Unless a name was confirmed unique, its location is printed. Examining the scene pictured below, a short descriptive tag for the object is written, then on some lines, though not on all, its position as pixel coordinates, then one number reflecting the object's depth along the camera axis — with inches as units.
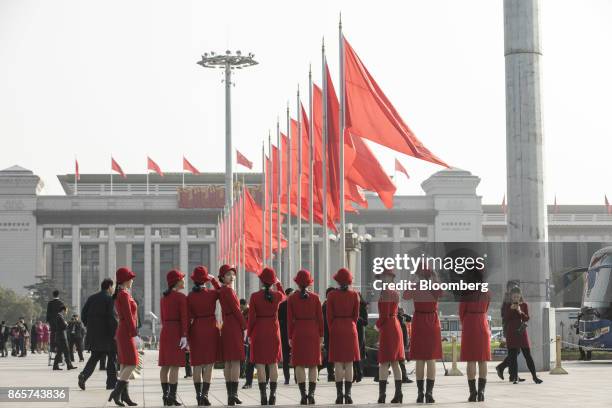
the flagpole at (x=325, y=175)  1133.1
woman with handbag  826.2
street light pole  2428.6
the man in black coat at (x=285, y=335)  863.1
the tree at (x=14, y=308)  3806.6
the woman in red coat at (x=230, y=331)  641.6
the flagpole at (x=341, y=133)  1057.7
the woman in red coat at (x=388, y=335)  645.9
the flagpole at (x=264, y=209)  1764.8
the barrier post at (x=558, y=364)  949.2
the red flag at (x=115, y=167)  3612.2
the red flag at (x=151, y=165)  3442.4
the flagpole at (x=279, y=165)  1554.5
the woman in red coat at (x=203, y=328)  640.4
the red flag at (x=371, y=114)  1000.9
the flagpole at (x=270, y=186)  1690.5
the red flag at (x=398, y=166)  2380.7
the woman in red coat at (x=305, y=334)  643.5
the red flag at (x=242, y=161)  2931.1
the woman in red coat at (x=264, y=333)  647.8
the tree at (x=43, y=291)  4317.7
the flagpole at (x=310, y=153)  1257.3
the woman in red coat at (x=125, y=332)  639.8
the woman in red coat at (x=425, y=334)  639.8
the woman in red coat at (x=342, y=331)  643.5
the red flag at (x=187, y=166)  3211.1
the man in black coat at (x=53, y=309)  1165.2
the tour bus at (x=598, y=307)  1266.0
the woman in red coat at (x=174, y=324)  632.4
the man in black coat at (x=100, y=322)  752.3
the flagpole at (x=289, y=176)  1461.6
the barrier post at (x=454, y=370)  973.8
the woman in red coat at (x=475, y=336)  652.7
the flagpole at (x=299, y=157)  1384.1
